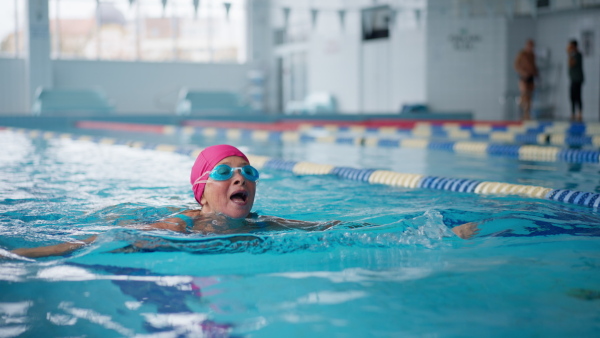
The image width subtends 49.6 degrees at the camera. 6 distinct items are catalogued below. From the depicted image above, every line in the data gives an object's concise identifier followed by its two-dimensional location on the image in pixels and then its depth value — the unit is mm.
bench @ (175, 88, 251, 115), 18016
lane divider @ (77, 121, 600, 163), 6363
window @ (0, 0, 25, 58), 18172
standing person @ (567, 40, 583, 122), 11461
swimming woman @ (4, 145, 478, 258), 2717
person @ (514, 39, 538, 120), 12023
